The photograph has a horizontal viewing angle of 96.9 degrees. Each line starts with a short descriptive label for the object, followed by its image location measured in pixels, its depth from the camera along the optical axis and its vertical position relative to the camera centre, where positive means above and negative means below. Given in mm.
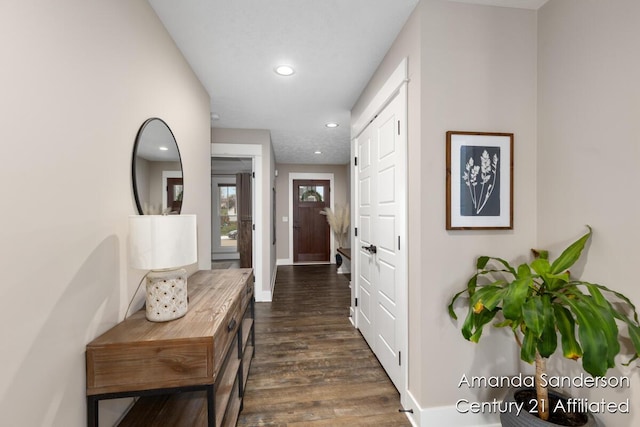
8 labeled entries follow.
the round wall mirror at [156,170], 1454 +240
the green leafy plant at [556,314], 1077 -433
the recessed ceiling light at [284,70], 2232 +1132
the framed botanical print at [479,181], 1602 +172
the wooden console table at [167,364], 1065 -592
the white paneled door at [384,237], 1838 -207
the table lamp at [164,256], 1135 -182
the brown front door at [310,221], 6746 -239
